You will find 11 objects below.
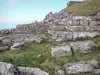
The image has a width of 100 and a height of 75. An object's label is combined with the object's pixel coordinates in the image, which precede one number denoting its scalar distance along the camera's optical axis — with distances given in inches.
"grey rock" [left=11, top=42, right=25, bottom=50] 491.7
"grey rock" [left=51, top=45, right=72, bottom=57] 419.2
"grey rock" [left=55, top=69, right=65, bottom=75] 346.2
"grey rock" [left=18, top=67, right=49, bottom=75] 319.3
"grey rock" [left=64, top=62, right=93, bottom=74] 346.4
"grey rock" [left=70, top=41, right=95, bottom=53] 436.0
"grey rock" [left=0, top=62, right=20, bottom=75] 285.9
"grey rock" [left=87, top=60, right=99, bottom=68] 365.1
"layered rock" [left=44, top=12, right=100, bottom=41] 515.8
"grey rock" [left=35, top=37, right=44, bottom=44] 524.2
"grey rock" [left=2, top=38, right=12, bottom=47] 543.3
